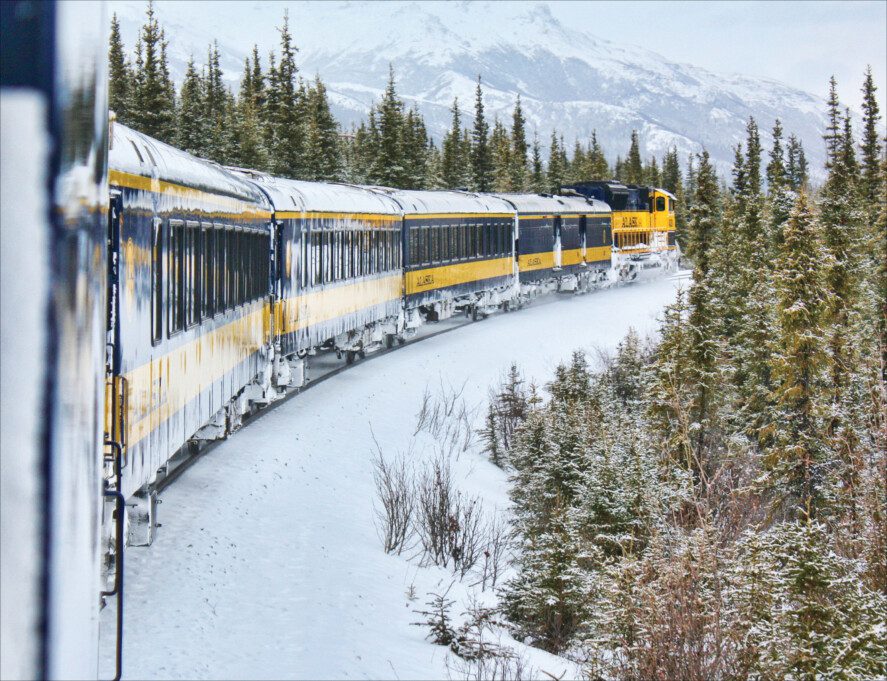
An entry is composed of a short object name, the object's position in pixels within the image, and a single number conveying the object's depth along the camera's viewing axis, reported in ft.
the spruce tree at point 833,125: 249.75
